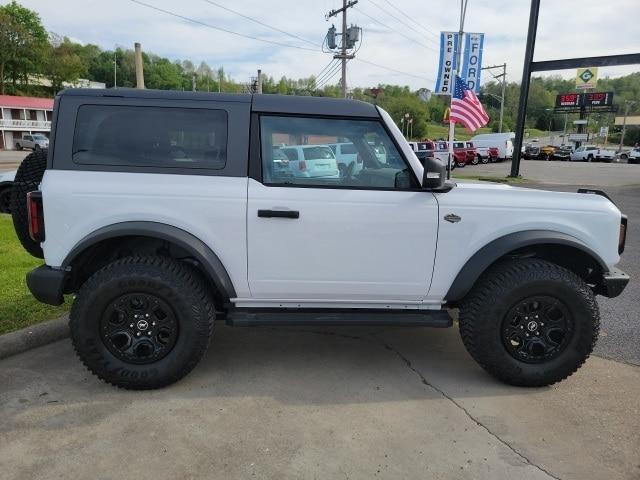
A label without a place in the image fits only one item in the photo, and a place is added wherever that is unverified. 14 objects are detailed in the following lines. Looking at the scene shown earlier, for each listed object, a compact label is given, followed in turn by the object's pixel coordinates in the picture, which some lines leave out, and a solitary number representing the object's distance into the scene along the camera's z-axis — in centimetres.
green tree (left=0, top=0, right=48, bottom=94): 7294
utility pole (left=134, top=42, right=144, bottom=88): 1413
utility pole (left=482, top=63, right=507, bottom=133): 6831
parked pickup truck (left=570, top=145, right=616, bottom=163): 4856
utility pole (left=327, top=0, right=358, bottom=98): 3450
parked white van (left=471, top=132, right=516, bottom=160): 4200
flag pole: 1328
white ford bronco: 324
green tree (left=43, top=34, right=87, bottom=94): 7612
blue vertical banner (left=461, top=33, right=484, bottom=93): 2011
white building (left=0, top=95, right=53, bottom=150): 5181
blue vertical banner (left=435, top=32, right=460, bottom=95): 1906
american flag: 1419
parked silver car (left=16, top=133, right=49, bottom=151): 4266
